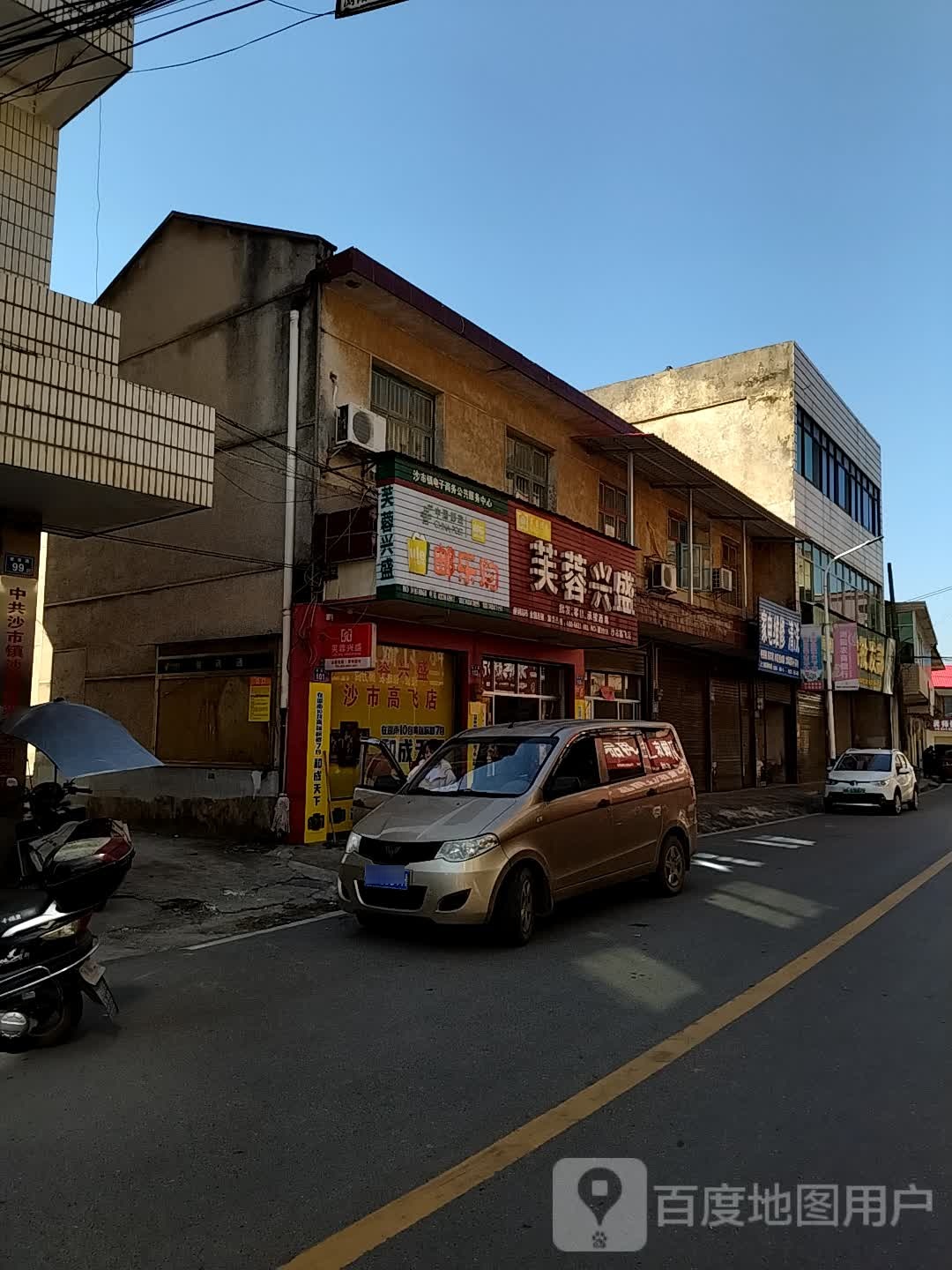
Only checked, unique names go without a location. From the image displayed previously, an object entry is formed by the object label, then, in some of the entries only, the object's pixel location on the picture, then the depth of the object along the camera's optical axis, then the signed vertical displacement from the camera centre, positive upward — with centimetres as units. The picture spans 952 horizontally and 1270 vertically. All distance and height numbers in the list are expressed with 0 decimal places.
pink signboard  2991 +230
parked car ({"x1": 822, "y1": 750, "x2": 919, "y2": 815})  2188 -129
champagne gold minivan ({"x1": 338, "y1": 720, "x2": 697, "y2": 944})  705 -86
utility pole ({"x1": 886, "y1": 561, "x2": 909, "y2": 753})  4306 +289
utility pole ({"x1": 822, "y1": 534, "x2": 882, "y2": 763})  2766 +223
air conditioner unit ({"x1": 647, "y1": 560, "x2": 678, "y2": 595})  2098 +331
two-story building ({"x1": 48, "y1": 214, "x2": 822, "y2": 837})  1320 +276
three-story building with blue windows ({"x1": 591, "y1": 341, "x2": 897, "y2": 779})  3088 +984
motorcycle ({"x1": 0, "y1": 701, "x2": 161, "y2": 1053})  476 -112
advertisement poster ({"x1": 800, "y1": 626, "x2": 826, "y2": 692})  2872 +215
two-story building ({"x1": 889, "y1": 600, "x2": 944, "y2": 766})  4625 +332
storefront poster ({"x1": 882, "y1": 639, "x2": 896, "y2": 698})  4022 +249
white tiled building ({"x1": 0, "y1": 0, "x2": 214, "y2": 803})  922 +336
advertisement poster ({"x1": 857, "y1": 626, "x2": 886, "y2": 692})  3550 +270
